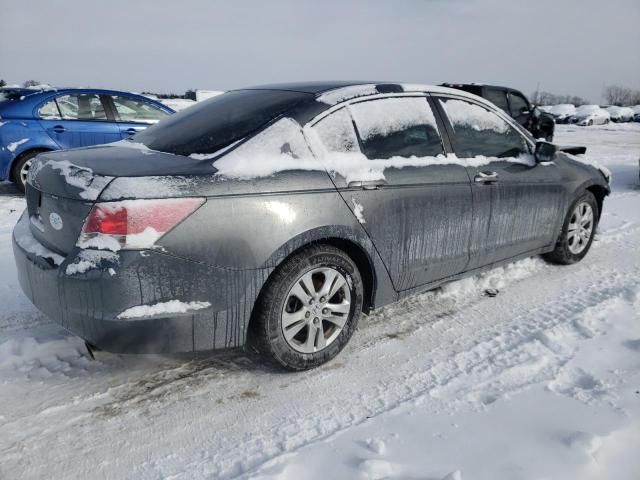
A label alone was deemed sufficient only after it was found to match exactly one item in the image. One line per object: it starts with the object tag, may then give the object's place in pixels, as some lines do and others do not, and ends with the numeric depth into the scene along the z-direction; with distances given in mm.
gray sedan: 2260
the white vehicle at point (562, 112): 32000
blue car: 6855
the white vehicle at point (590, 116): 30359
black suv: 11172
